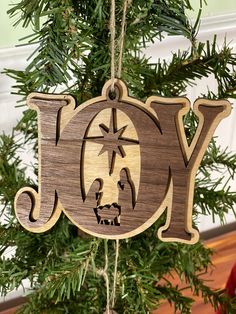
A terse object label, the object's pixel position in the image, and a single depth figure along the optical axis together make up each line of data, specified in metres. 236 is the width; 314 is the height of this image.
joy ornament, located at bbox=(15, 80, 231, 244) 0.45
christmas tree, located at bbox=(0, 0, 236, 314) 0.47
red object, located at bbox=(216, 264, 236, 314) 0.77
